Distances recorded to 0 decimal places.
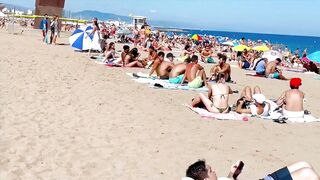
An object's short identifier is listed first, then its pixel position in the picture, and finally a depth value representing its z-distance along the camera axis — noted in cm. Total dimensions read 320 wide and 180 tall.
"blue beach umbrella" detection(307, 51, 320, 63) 1463
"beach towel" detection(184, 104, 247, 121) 741
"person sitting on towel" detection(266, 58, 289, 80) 1471
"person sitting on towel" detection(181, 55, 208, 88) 1028
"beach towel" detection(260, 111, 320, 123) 757
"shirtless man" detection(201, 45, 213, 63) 1958
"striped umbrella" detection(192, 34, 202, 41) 3428
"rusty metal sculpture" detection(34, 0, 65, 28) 3228
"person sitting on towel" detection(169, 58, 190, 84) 1084
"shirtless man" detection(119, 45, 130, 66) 1400
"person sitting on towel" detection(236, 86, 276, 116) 780
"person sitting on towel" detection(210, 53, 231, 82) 1147
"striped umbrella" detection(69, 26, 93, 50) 1719
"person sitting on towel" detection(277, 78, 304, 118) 773
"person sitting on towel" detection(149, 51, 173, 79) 1151
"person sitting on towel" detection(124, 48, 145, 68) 1398
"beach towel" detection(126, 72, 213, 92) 1016
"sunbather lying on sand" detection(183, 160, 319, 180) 343
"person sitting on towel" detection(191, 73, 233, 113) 767
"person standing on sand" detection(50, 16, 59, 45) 1939
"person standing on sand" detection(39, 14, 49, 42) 1986
